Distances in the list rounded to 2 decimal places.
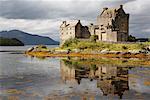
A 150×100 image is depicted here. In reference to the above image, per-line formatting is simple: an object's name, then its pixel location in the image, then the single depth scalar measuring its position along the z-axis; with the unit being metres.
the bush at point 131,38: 114.88
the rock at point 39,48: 114.90
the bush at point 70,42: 110.12
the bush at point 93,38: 108.69
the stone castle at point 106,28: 109.19
